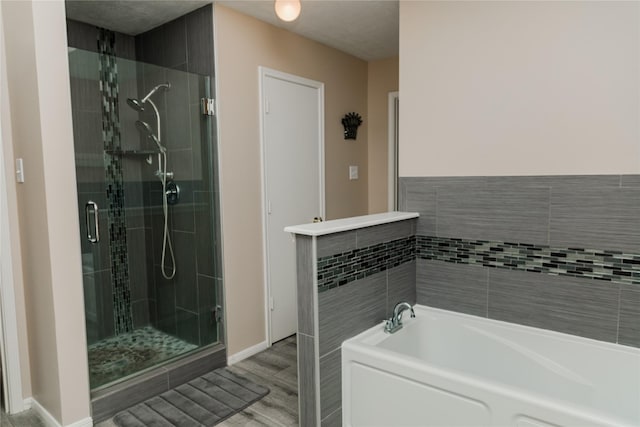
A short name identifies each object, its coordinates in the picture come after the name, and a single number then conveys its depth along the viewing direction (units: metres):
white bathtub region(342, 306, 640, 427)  1.49
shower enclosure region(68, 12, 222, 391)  2.35
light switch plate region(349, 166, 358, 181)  3.93
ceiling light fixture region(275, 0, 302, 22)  2.19
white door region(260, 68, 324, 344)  3.08
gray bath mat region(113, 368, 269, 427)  2.16
